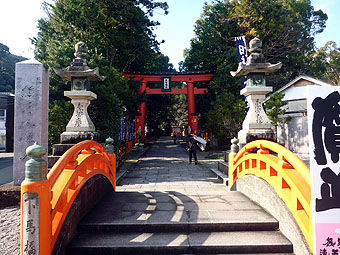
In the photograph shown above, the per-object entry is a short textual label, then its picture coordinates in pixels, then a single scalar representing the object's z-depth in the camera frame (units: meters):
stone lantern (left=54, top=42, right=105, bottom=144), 5.57
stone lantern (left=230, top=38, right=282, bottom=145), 6.01
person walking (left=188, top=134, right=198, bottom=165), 11.86
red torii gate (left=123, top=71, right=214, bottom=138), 21.41
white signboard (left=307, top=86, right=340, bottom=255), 2.11
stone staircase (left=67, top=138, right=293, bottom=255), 2.90
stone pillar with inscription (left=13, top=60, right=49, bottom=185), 4.90
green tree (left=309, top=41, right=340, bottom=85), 22.28
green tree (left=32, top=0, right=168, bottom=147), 9.08
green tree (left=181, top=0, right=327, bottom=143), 18.11
